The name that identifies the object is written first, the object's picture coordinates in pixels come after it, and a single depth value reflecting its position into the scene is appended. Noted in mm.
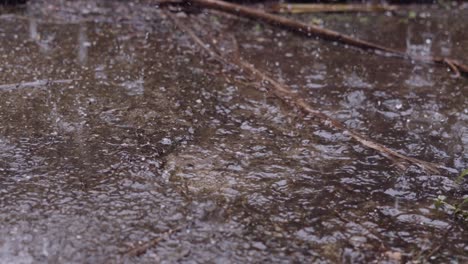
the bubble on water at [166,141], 2752
